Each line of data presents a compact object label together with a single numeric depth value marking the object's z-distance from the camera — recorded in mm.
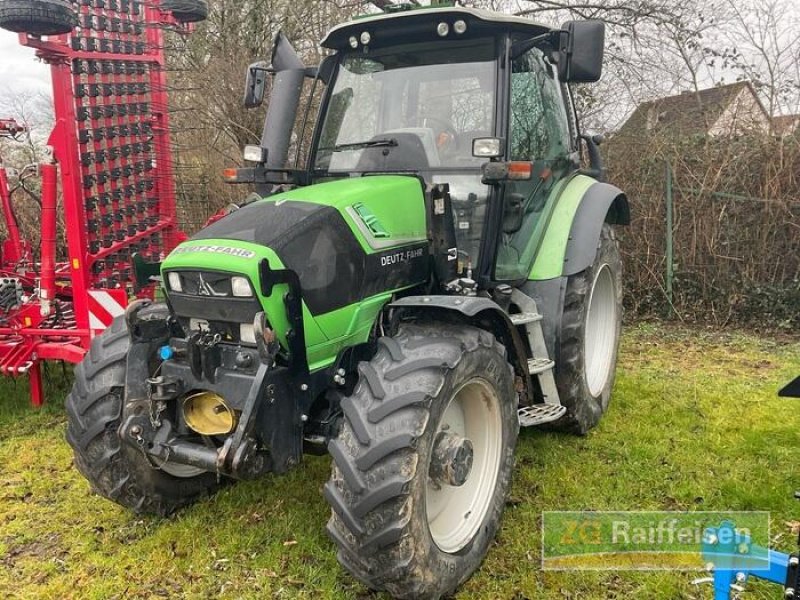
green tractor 2566
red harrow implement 4504
